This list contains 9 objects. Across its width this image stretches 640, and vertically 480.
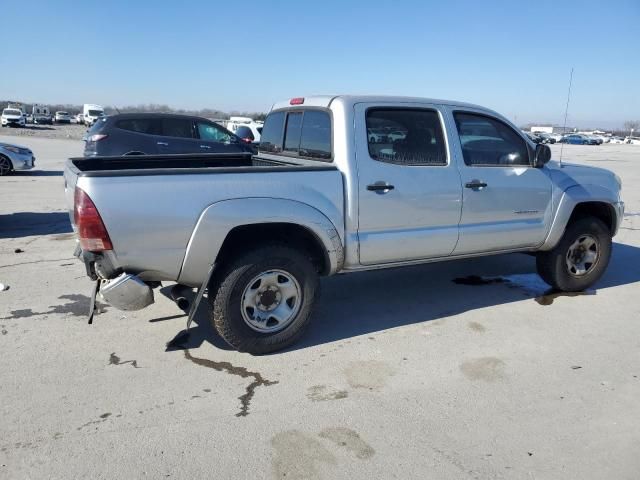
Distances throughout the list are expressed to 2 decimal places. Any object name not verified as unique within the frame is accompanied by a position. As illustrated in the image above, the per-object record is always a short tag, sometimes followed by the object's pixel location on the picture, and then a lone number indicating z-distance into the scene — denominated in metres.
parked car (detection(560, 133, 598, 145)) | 59.91
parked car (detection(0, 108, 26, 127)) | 50.87
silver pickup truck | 3.45
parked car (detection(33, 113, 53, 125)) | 67.01
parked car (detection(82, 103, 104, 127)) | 60.16
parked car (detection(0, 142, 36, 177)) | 13.63
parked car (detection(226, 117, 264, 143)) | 8.27
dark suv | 11.42
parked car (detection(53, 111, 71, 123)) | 72.38
